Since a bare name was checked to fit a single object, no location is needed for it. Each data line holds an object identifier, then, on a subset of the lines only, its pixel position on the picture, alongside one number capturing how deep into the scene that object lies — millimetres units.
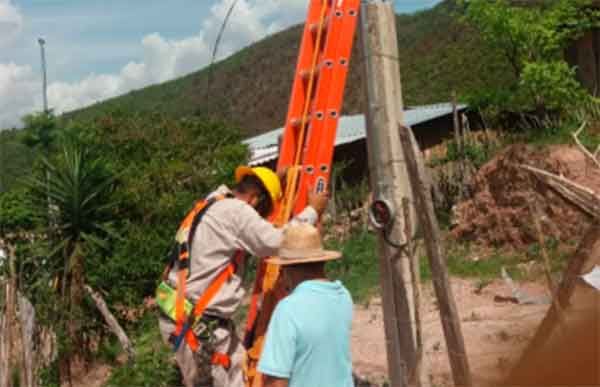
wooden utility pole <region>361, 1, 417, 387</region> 4199
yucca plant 9773
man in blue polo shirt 3146
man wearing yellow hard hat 4641
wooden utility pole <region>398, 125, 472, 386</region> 3945
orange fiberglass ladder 4793
